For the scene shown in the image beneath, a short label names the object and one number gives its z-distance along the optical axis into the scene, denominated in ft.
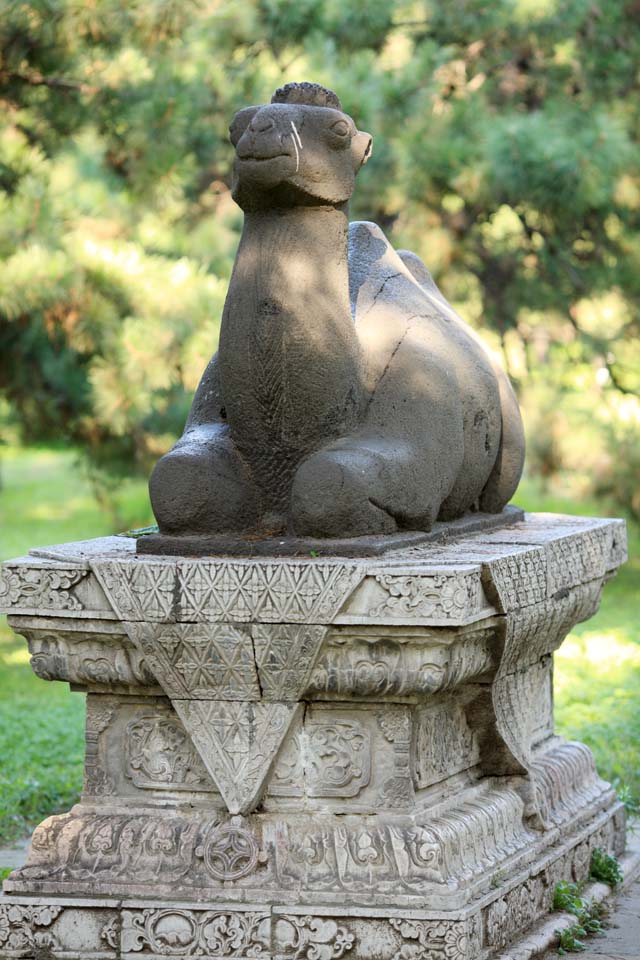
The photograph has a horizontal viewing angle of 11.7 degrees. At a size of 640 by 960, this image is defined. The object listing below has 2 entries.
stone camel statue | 26.71
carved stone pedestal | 24.77
